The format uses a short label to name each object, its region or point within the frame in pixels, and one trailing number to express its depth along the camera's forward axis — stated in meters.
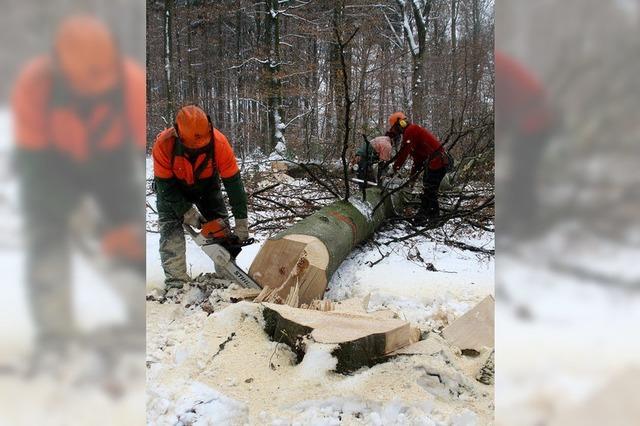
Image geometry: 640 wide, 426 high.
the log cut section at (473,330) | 2.46
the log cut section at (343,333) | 2.04
